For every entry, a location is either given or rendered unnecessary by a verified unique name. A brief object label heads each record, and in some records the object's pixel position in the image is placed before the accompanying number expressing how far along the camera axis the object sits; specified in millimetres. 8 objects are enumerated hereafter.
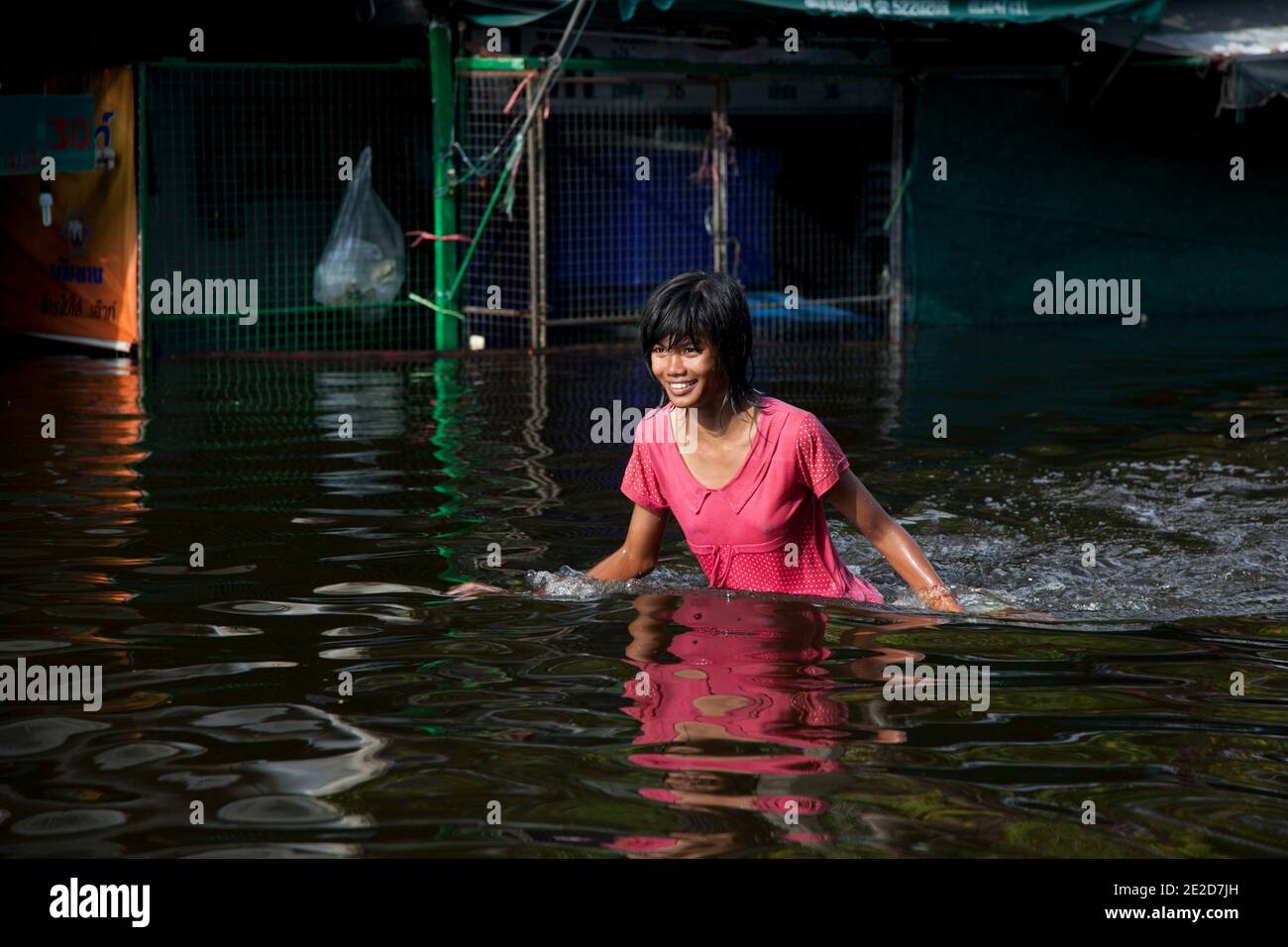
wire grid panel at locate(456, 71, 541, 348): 13969
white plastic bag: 13695
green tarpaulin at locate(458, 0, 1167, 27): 13406
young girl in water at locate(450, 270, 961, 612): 4930
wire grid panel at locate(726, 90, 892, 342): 16109
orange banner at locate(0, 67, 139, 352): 13664
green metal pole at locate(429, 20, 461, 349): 13867
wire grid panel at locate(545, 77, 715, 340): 15195
